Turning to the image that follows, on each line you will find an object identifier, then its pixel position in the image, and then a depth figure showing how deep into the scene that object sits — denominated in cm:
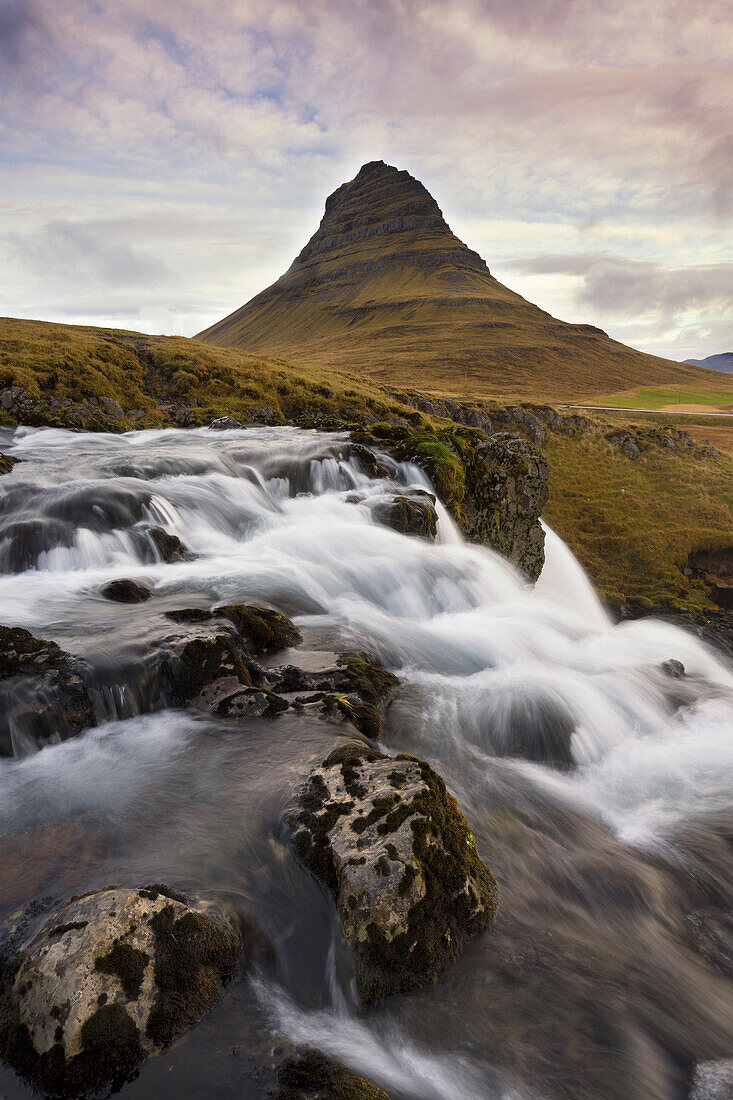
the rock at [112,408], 2955
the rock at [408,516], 1705
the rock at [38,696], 693
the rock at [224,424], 2911
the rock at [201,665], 795
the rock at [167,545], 1372
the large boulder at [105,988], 365
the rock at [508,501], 2242
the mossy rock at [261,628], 948
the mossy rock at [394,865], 457
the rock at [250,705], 766
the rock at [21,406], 2658
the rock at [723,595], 2611
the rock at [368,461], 2098
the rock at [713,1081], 420
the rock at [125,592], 1082
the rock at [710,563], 2916
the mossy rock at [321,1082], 359
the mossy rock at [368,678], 852
